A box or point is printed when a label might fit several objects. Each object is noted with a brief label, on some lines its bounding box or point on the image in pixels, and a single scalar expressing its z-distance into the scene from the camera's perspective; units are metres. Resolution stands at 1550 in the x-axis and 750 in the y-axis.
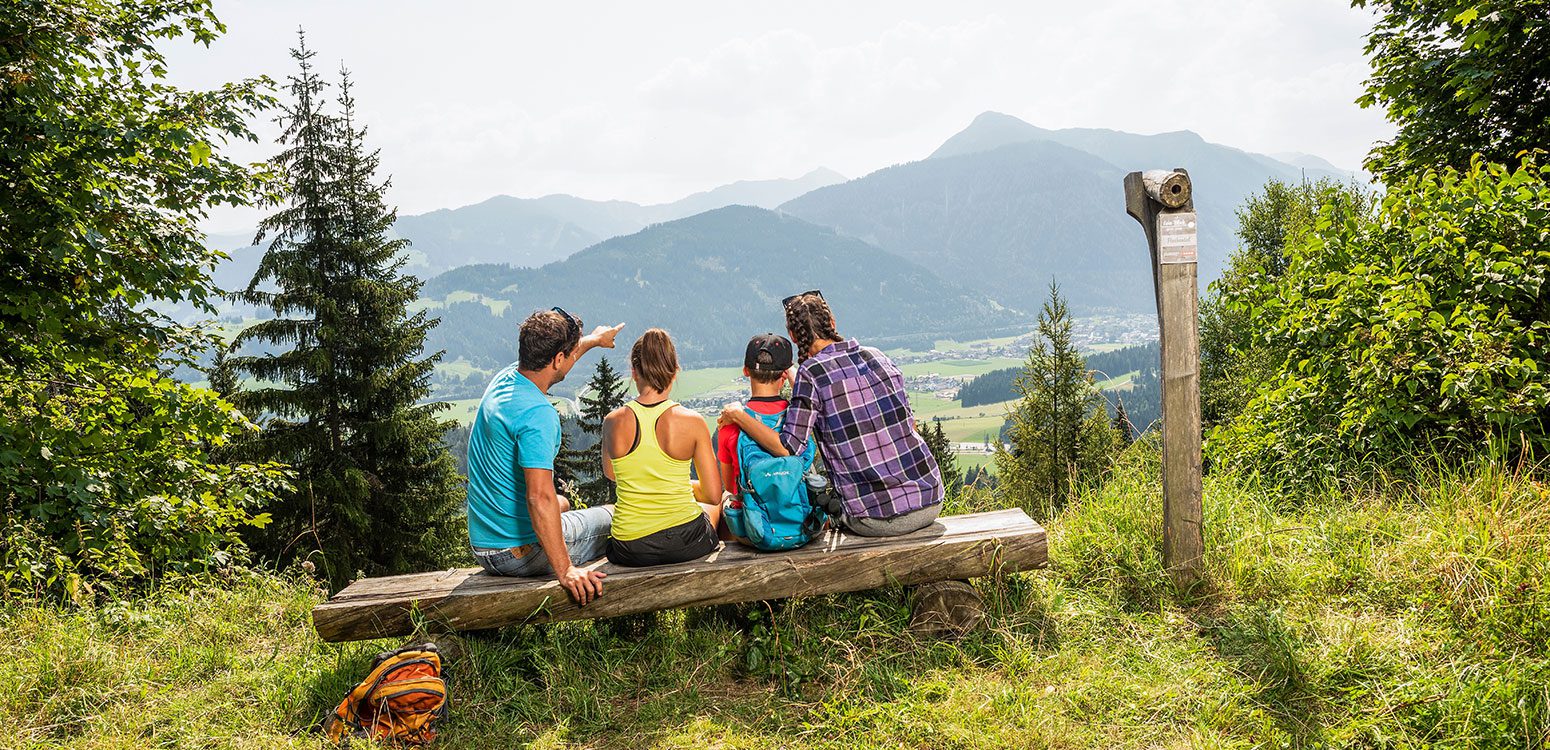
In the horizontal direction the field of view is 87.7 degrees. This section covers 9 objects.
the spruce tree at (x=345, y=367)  17.17
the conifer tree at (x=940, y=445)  36.41
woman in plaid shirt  4.04
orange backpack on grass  3.29
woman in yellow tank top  3.81
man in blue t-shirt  3.65
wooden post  3.88
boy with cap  3.94
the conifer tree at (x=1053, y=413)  27.44
